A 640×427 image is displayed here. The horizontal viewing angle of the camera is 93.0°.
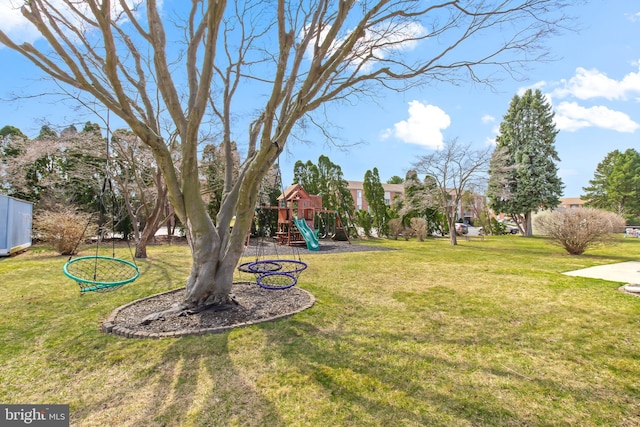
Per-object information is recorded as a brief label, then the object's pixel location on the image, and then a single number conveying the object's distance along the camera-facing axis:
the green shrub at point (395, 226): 19.09
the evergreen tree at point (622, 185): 31.00
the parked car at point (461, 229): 24.25
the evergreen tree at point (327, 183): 19.22
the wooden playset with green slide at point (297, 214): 14.78
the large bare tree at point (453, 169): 16.11
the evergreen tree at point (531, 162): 22.77
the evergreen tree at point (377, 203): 19.95
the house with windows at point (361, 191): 43.12
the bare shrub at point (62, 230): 9.94
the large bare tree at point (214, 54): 3.54
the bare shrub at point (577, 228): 10.32
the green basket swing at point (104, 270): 5.90
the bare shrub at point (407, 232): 19.03
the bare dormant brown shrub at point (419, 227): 18.06
